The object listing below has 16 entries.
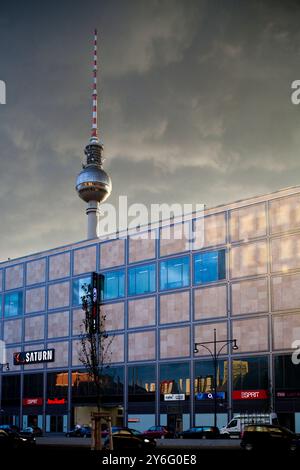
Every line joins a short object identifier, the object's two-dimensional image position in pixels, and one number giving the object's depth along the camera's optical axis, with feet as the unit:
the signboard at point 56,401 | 337.89
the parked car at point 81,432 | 283.38
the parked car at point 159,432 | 254.27
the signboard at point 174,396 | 289.94
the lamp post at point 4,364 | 371.76
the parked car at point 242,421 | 244.63
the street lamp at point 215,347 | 271.08
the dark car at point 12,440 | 185.14
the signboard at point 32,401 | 349.41
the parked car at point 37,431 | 302.80
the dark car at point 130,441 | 170.60
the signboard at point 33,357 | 347.17
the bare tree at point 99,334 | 314.57
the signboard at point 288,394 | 257.75
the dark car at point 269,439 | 159.84
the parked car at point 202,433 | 230.07
